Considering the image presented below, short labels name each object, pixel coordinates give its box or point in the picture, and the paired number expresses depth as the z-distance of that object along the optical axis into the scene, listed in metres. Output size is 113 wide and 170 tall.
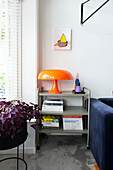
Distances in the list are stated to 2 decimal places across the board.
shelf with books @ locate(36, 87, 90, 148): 1.73
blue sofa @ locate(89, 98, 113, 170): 1.16
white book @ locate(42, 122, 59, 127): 1.79
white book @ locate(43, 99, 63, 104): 1.80
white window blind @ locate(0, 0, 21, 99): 1.74
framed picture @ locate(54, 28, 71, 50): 2.06
